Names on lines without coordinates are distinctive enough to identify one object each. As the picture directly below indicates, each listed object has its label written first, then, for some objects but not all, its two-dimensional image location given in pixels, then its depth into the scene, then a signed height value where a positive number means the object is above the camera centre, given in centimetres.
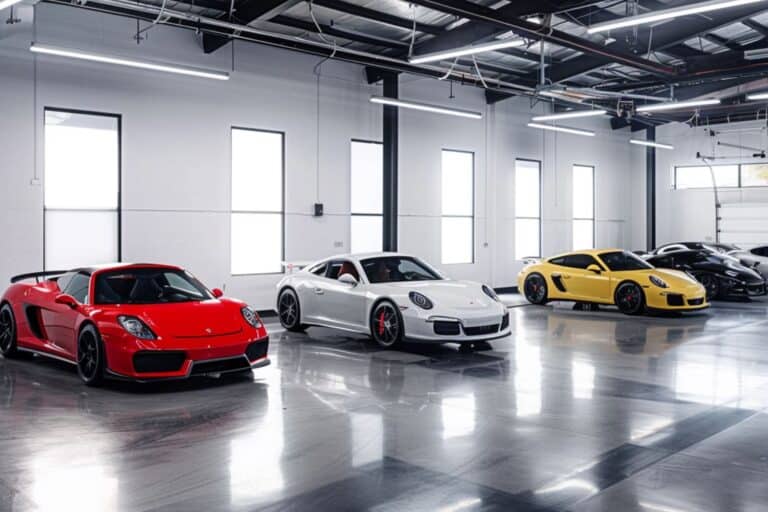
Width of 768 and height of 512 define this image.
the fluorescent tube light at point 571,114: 1551 +277
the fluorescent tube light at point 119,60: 972 +254
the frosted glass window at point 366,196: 1538 +102
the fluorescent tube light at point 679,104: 1498 +288
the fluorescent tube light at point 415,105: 1354 +263
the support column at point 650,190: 2331 +172
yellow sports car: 1251 -70
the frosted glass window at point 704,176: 2227 +211
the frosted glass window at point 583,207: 2161 +112
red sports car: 663 -78
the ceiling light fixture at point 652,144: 2010 +284
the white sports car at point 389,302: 873 -73
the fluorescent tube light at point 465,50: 1040 +286
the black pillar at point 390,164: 1494 +162
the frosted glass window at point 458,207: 1745 +91
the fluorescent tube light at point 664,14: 888 +289
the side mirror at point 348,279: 966 -46
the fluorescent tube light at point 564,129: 1703 +277
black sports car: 1516 -57
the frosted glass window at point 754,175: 2161 +206
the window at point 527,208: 1953 +96
